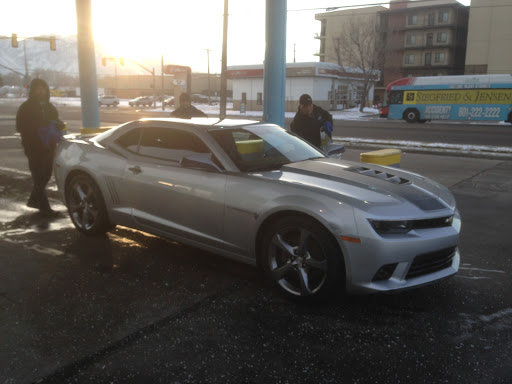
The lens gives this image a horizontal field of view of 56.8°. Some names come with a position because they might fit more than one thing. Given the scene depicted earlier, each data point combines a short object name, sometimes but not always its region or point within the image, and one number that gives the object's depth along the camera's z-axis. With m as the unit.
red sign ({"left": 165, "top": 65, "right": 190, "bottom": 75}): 58.91
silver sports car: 3.49
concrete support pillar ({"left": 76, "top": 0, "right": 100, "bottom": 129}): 10.36
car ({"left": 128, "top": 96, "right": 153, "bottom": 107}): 60.62
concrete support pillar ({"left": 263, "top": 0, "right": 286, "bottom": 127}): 8.51
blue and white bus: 30.77
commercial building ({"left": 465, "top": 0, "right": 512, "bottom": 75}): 58.66
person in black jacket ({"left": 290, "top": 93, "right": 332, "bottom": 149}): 6.87
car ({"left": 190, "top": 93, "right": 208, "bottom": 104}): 72.81
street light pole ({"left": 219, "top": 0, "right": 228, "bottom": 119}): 20.54
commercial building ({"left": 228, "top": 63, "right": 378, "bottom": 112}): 49.62
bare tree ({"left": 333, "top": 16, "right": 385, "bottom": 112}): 49.75
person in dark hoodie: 6.60
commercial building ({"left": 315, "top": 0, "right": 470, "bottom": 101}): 66.44
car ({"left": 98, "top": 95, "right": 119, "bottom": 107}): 61.46
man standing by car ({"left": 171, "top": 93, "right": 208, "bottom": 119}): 7.97
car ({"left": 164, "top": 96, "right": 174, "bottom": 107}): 61.55
